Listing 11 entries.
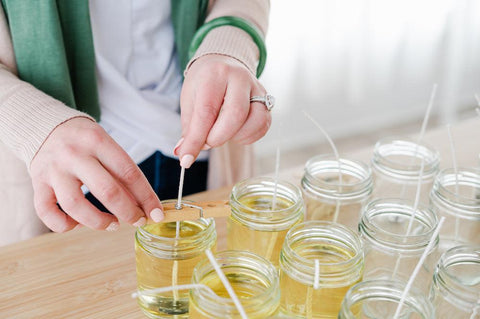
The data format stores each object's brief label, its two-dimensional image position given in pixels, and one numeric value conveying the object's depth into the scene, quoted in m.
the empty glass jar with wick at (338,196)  0.82
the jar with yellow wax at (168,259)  0.68
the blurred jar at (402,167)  0.92
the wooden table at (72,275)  0.75
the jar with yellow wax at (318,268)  0.62
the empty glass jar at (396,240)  0.68
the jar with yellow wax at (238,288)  0.57
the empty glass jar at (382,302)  0.57
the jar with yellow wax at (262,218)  0.72
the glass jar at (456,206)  0.80
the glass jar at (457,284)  0.60
